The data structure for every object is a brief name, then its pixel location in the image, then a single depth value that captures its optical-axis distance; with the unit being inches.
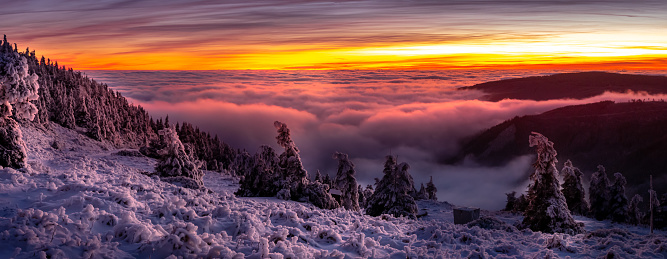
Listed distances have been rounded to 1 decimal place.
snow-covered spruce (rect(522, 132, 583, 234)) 1195.9
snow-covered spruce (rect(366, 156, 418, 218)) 1581.0
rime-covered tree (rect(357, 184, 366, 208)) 2703.5
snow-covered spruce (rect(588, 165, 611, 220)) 2055.9
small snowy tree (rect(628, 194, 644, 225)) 2060.8
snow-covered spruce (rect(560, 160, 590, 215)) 2173.4
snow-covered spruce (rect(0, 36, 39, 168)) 692.7
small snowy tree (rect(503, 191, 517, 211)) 2871.6
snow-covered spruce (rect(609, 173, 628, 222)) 2014.0
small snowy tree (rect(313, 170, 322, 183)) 2765.7
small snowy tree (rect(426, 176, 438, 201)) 3201.3
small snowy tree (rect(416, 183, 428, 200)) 2806.1
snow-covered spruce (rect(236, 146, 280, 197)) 1402.6
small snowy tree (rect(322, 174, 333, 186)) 3221.7
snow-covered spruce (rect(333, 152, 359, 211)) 1752.0
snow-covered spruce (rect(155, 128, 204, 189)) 1497.3
